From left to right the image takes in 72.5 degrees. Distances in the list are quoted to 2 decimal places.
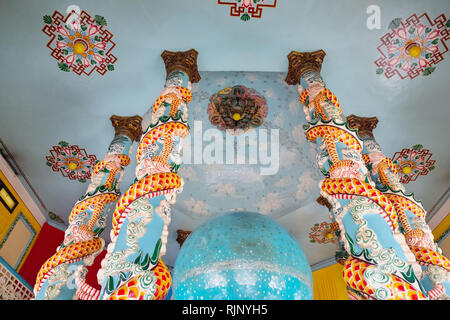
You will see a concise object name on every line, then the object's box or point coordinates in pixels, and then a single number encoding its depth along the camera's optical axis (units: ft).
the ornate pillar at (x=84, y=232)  10.87
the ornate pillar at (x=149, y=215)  7.39
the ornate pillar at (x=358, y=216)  7.49
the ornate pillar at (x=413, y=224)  10.89
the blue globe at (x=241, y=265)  7.34
